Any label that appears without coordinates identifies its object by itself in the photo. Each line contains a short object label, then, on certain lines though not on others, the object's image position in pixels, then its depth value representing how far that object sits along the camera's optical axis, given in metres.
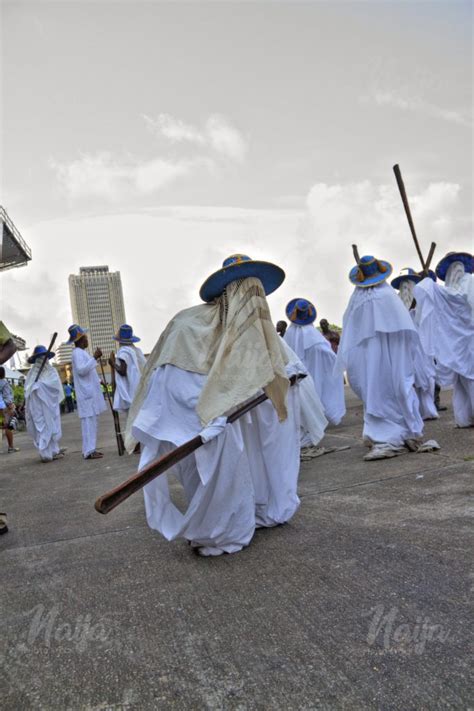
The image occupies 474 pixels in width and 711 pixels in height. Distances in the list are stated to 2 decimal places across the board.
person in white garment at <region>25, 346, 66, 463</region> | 10.97
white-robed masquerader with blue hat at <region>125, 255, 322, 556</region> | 3.80
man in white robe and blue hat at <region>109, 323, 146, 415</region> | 10.91
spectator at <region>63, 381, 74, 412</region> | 33.69
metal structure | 44.94
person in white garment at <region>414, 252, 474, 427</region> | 7.88
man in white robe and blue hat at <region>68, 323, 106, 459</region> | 10.76
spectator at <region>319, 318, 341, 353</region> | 11.72
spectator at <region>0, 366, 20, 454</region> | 13.39
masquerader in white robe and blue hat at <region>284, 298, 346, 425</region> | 9.12
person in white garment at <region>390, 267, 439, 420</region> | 7.99
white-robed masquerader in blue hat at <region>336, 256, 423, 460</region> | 6.59
